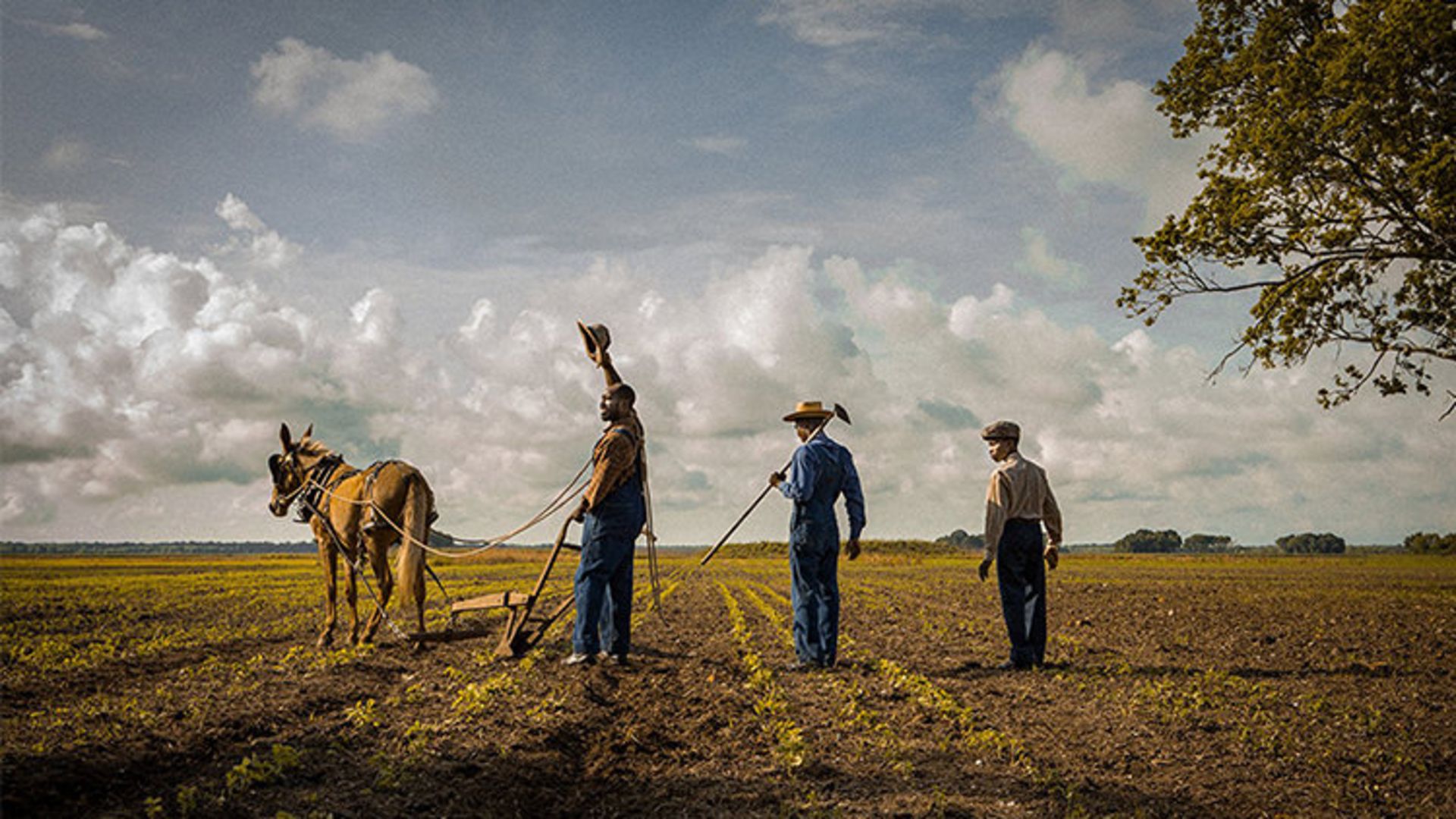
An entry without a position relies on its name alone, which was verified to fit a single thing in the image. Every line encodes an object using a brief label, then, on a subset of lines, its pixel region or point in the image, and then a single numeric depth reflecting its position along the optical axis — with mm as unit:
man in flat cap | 10695
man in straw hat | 10578
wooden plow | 10711
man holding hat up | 10414
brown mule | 12250
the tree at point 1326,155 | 17734
